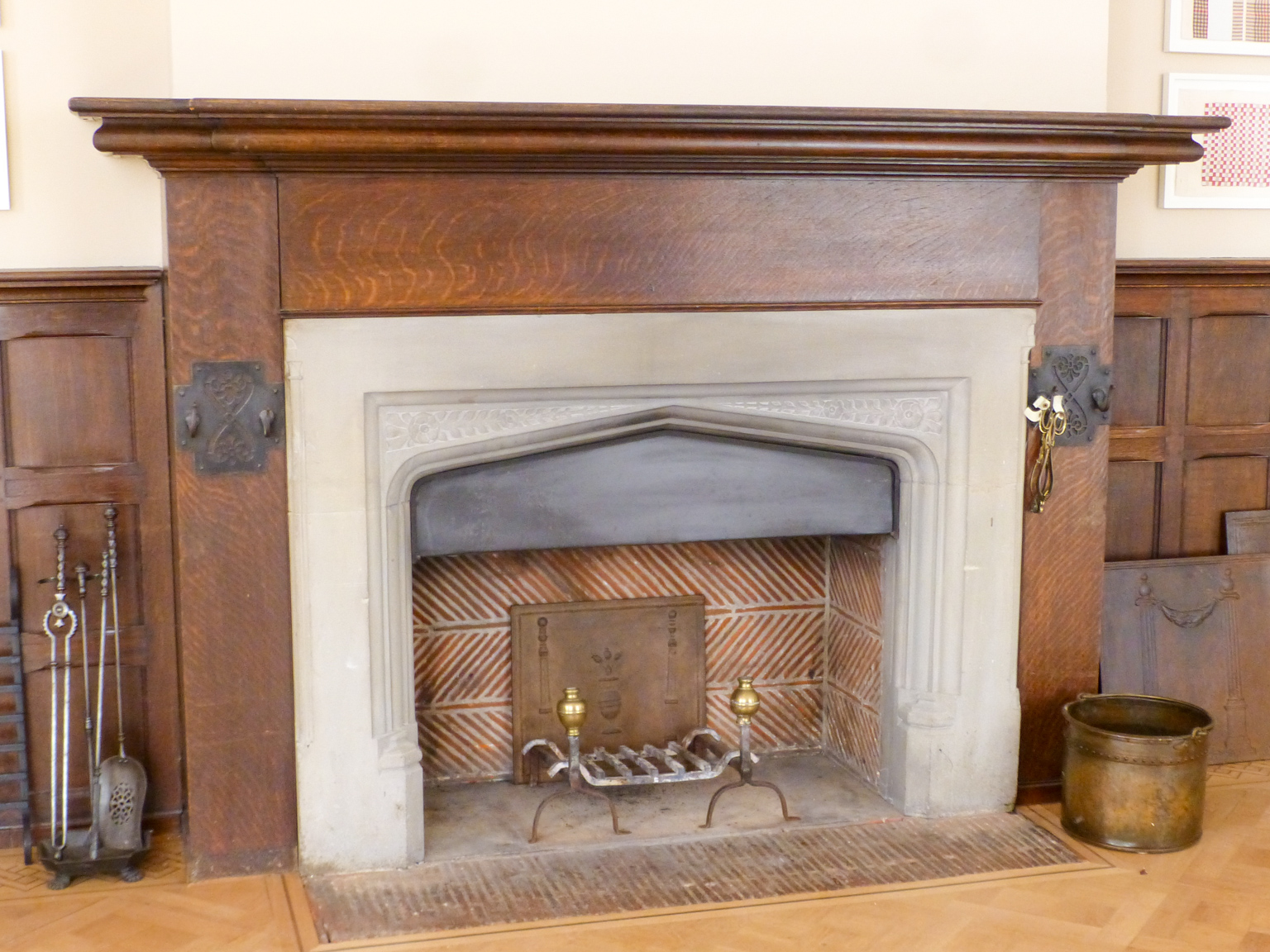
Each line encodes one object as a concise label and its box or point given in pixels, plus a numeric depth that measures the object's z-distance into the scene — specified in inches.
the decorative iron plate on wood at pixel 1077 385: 153.1
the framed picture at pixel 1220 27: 167.3
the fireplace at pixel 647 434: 136.9
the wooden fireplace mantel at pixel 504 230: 129.2
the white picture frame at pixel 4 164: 139.3
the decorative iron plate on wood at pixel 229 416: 132.6
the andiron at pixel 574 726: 151.5
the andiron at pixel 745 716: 155.2
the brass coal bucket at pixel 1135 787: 144.7
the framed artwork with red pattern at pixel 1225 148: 169.0
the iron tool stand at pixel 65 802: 139.6
